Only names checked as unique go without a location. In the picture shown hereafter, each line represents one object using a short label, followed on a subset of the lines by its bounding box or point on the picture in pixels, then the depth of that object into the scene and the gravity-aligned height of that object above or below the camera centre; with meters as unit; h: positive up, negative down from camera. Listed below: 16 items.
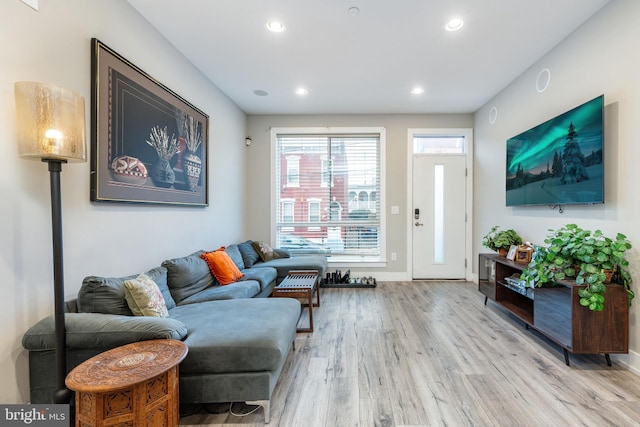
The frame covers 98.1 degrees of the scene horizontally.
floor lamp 1.22 +0.33
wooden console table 2.00 -0.83
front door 4.60 -0.09
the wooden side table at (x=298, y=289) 2.70 -0.77
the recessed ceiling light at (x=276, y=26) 2.38 +1.61
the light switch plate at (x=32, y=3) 1.48 +1.13
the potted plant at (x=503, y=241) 3.23 -0.36
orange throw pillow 2.88 -0.59
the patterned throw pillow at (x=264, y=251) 4.10 -0.60
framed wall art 1.88 +0.61
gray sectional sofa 1.42 -0.72
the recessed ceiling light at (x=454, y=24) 2.34 +1.60
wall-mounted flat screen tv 2.19 +0.47
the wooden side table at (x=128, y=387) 1.13 -0.75
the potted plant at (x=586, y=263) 1.92 -0.39
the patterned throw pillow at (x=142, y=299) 1.78 -0.57
